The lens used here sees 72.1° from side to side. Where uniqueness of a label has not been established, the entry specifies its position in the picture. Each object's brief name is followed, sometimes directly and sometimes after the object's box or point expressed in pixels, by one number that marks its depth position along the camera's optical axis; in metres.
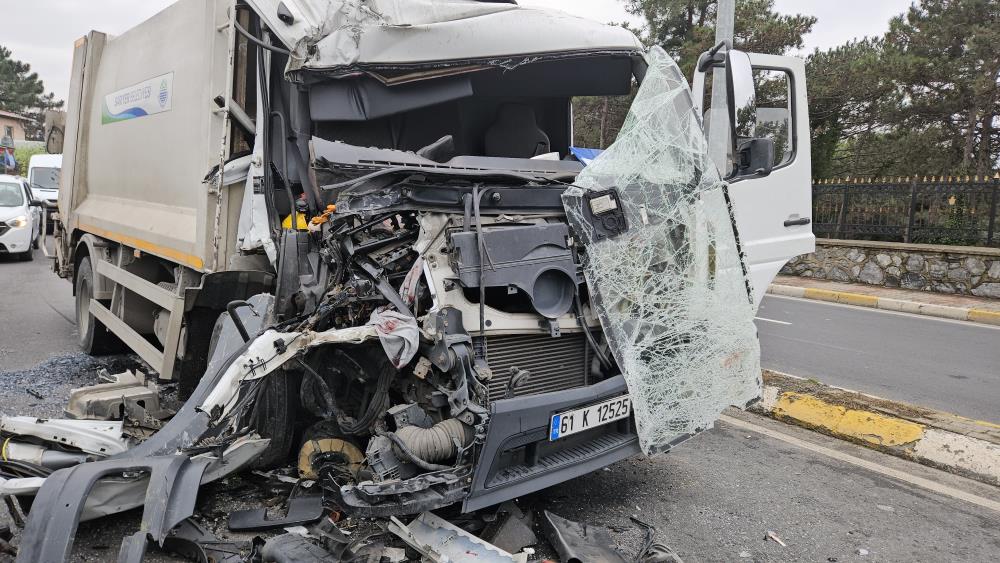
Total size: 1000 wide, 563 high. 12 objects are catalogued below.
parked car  13.41
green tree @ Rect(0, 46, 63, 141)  57.75
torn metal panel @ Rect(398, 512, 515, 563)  2.59
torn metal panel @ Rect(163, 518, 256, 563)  2.70
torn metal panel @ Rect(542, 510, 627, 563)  2.72
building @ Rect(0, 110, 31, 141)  51.09
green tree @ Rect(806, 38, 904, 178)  15.05
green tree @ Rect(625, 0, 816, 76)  15.65
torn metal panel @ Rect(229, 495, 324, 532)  2.98
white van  16.31
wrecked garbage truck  2.73
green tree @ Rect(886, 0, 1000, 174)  14.55
